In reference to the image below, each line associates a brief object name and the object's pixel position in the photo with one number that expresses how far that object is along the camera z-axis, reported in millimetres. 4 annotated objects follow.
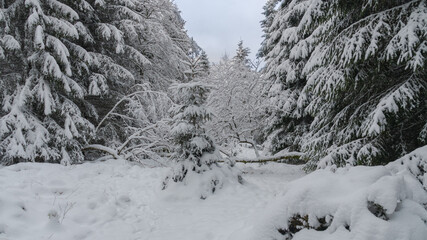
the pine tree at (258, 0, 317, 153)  9797
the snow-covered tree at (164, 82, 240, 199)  6488
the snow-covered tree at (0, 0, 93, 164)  7066
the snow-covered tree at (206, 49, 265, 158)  11016
